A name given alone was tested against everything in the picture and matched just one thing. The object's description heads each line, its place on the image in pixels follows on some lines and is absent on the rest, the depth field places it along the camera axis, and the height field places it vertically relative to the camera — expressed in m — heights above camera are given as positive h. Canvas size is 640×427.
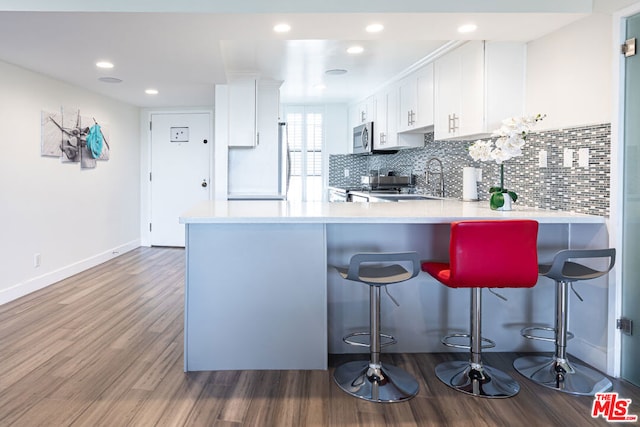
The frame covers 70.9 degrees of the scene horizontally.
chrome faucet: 4.68 +0.22
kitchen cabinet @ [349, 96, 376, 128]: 5.85 +1.15
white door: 6.49 +0.37
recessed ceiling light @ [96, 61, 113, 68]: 3.74 +1.08
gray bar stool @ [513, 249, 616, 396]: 2.28 -0.88
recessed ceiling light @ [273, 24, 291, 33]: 2.75 +1.03
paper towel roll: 3.82 +0.10
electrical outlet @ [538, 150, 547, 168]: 2.99 +0.25
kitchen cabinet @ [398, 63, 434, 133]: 4.22 +0.94
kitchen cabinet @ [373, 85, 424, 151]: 5.07 +0.80
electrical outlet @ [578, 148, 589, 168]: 2.62 +0.23
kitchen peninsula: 2.47 -0.50
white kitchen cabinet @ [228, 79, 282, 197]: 5.19 +0.41
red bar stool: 2.12 -0.28
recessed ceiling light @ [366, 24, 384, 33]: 2.77 +1.04
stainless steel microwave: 5.77 +0.75
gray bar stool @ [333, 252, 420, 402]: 2.16 -0.90
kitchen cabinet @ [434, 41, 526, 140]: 3.26 +0.83
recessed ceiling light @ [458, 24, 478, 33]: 2.79 +1.05
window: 7.04 +0.69
